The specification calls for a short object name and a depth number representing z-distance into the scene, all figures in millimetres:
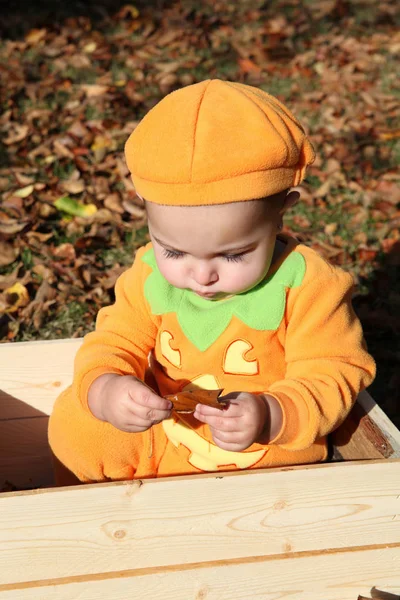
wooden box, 1528
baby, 1447
